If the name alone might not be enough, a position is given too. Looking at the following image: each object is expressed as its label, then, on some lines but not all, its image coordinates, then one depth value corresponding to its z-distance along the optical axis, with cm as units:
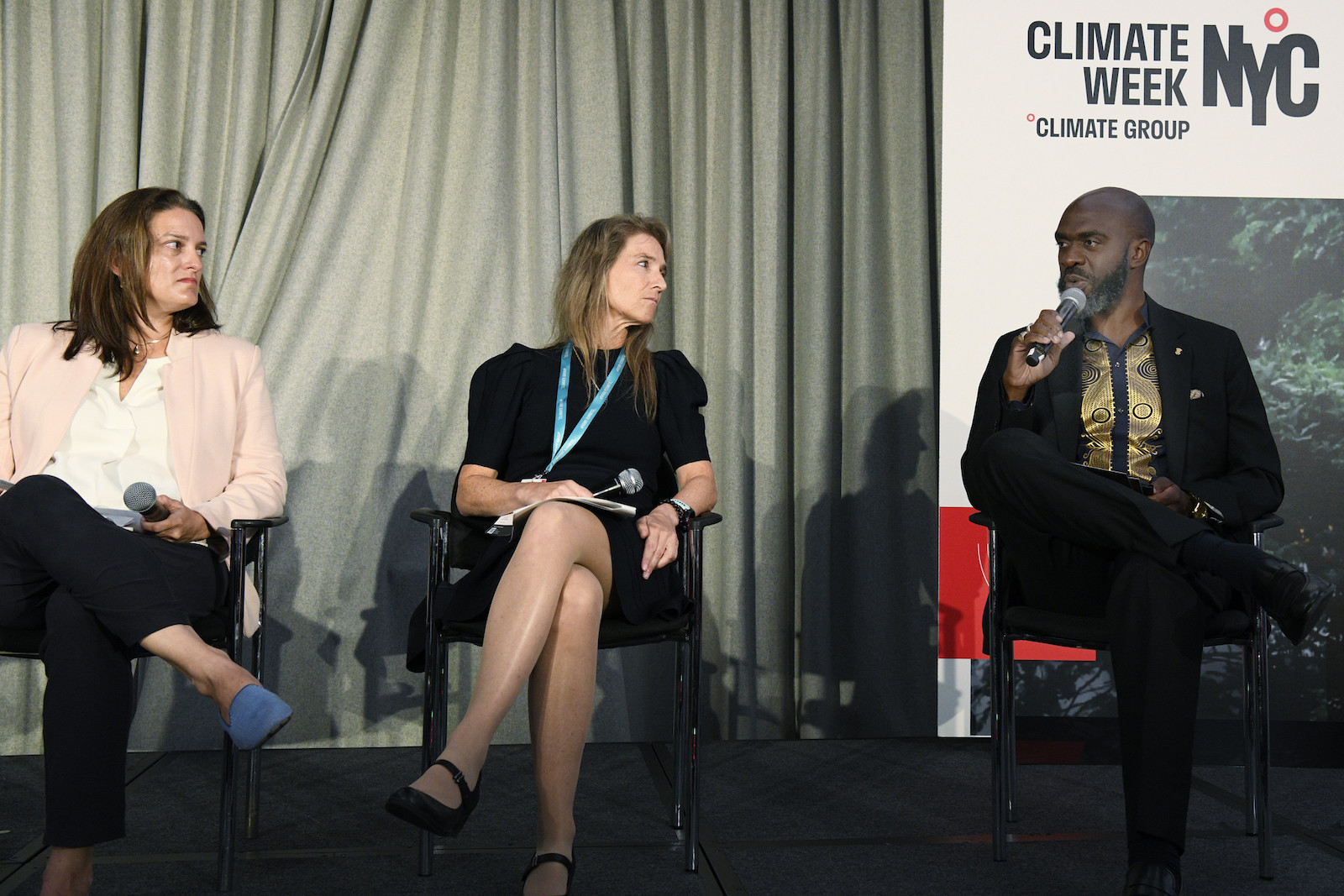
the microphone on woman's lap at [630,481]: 214
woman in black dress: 186
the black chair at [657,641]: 206
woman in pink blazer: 175
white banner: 330
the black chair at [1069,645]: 202
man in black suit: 181
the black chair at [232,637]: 195
